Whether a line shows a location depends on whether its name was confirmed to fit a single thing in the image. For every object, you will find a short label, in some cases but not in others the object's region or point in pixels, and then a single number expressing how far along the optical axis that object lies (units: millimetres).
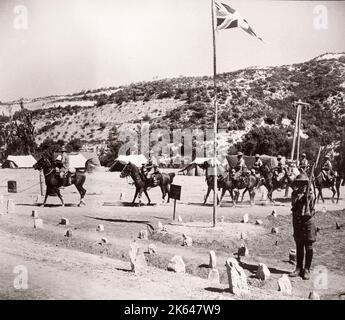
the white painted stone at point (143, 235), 16516
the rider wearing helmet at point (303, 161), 24203
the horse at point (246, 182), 24969
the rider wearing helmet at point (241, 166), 25203
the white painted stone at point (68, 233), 16566
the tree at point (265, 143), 51906
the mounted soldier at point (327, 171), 26328
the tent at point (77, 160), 45562
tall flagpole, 16653
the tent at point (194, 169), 45828
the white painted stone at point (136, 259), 11789
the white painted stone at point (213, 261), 12648
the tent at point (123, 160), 47362
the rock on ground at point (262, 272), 11896
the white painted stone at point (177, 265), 12298
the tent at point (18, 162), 52594
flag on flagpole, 16172
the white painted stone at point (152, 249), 14296
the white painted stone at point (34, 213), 20400
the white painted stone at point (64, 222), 18741
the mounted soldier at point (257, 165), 26859
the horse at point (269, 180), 26156
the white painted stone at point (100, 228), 17641
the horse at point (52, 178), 23312
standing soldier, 12055
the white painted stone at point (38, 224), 17938
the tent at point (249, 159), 40469
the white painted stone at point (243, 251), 14499
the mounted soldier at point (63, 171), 23359
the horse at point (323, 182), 25484
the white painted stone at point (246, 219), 19194
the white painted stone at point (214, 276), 11410
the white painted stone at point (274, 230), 17105
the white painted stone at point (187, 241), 15484
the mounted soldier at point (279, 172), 26031
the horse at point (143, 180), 23750
